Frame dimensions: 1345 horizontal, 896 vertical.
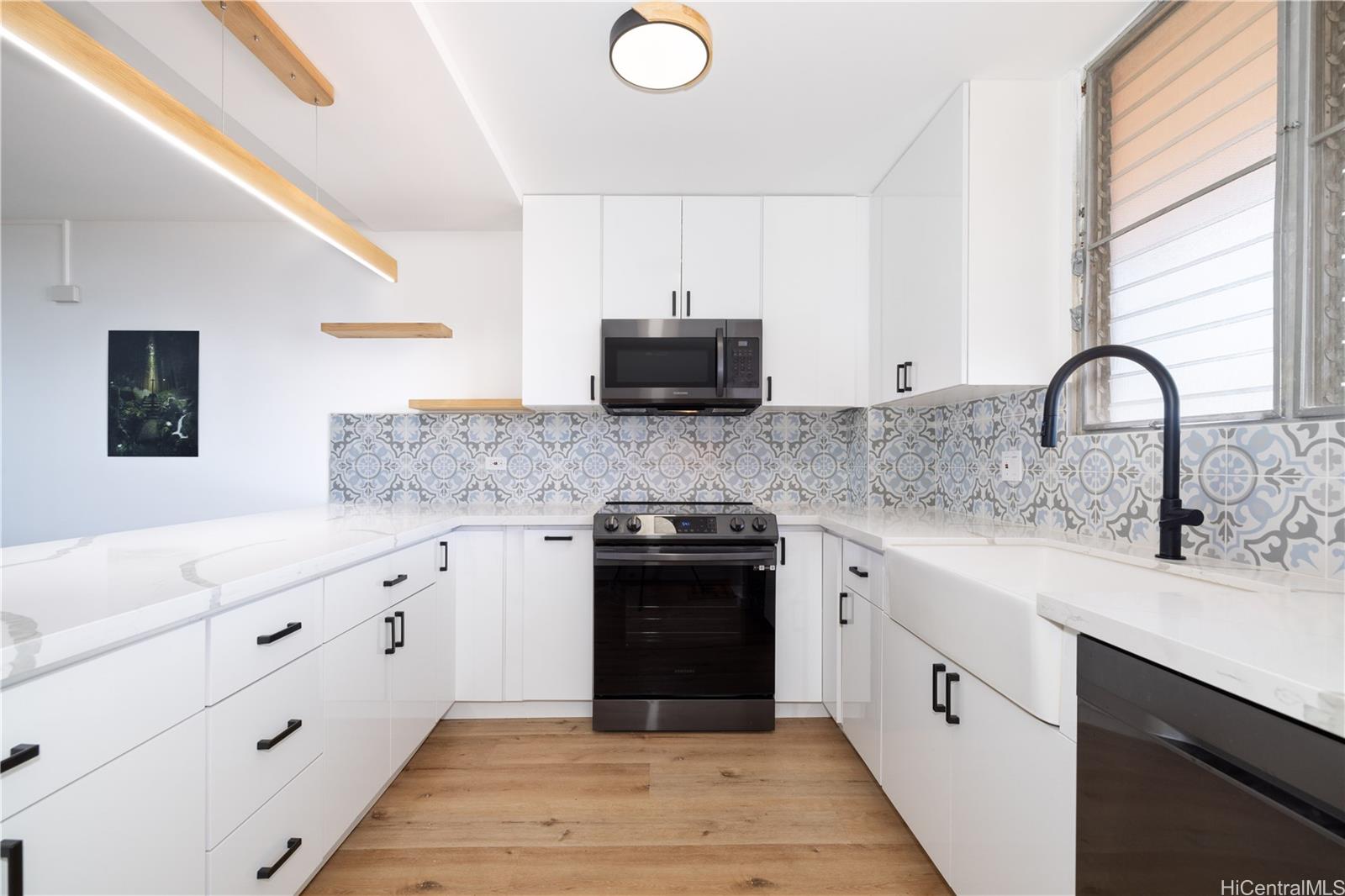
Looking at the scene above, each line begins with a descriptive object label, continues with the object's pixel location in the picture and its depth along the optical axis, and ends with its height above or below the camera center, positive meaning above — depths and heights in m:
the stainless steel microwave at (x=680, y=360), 2.54 +0.40
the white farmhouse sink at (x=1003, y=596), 0.99 -0.32
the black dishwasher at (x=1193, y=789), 0.58 -0.42
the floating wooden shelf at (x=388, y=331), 2.66 +0.54
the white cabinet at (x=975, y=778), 1.00 -0.72
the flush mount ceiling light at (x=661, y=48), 1.40 +1.05
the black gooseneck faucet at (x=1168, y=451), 1.23 +0.00
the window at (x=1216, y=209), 1.14 +0.58
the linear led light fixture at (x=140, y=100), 0.91 +0.67
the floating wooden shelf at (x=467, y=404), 2.70 +0.20
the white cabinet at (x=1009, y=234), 1.82 +0.70
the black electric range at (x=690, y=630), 2.35 -0.77
